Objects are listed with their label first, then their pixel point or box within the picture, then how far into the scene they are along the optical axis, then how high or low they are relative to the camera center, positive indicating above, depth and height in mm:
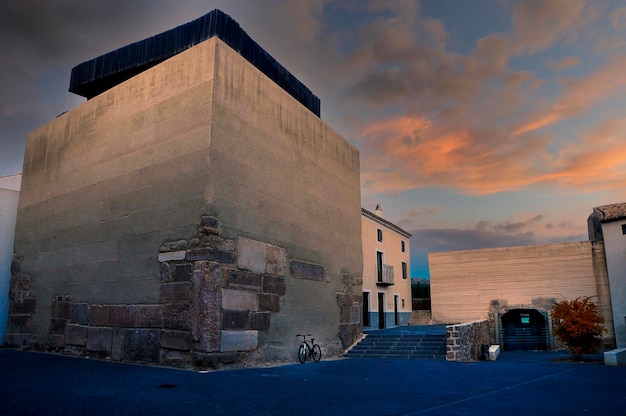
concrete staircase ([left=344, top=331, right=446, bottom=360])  12484 -989
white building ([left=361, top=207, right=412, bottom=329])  22344 +1874
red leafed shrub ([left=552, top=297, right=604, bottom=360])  13969 -546
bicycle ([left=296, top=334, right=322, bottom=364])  10617 -903
